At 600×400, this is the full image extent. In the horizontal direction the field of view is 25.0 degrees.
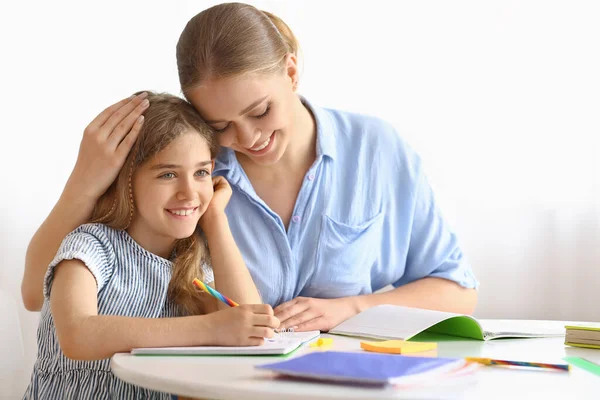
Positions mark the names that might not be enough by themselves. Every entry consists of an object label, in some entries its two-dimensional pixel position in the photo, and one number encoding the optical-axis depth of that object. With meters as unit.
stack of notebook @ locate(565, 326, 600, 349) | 1.87
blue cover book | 1.53
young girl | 2.00
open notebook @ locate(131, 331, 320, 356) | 1.75
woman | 2.10
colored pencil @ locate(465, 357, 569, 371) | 1.68
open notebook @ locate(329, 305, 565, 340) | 1.93
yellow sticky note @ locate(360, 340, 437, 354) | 1.77
